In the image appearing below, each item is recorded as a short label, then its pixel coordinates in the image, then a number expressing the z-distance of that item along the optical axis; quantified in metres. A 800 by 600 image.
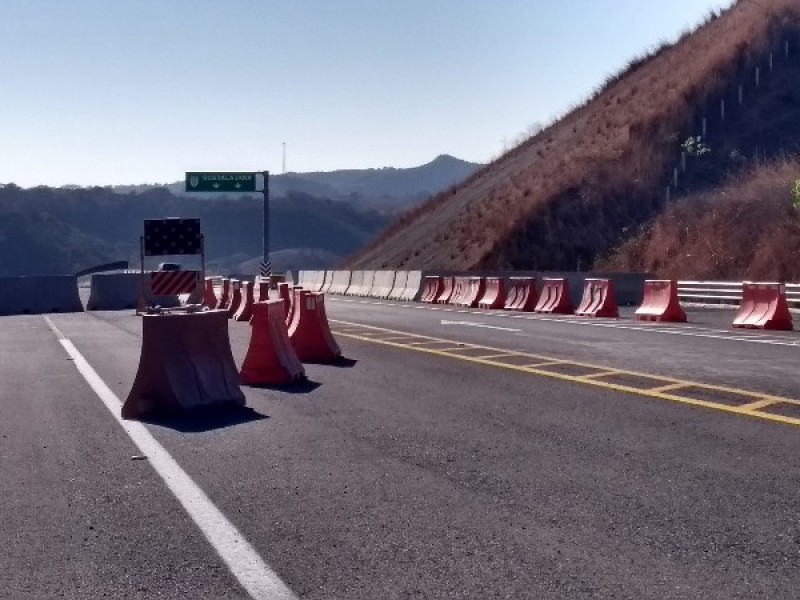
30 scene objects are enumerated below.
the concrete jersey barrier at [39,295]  37.91
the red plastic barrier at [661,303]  24.70
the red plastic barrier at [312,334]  15.72
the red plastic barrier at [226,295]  31.61
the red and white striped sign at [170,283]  28.95
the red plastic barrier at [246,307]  26.44
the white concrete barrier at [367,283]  46.97
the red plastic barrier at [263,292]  24.32
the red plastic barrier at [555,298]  28.88
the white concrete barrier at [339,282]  51.47
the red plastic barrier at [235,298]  27.94
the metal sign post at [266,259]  58.00
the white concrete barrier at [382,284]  44.09
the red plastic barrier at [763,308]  21.80
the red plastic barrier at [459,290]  35.31
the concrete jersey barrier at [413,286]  40.27
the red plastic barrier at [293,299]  16.43
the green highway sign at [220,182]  61.34
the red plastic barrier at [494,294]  32.06
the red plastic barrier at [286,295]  18.81
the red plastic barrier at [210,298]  33.82
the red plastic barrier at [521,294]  30.53
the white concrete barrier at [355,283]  48.59
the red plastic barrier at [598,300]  26.67
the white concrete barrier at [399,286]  42.12
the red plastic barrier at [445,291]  36.88
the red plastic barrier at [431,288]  38.25
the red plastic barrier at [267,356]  12.98
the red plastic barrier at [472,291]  33.78
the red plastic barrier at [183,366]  10.66
